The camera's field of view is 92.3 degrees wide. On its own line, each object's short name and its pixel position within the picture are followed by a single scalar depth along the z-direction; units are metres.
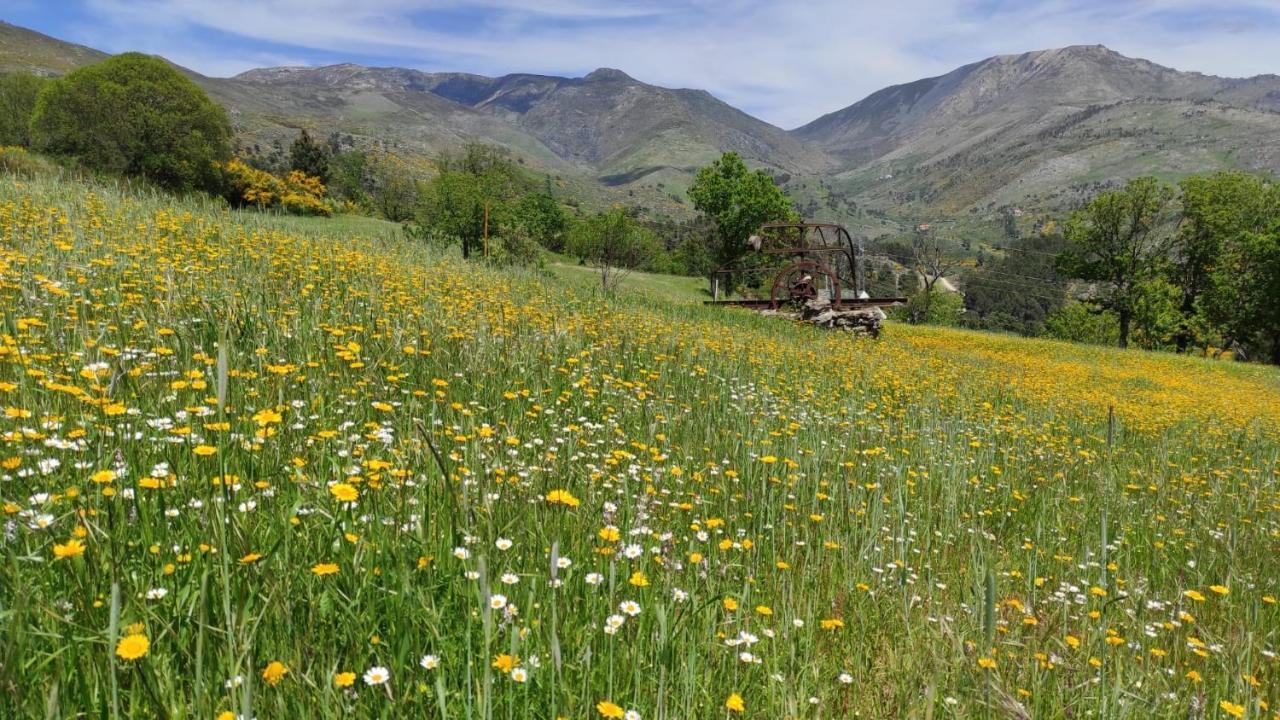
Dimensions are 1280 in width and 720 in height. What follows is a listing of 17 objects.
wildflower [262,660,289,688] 1.48
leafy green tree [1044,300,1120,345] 75.69
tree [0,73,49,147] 68.00
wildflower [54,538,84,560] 1.42
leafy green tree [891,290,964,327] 80.44
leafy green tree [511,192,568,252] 82.25
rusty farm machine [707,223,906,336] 21.67
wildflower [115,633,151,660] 1.18
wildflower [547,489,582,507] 2.48
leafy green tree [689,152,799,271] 48.97
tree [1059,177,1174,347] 44.44
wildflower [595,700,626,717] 1.64
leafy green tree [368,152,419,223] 84.50
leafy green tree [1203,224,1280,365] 40.88
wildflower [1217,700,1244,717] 2.22
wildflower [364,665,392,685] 1.67
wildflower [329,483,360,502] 1.80
